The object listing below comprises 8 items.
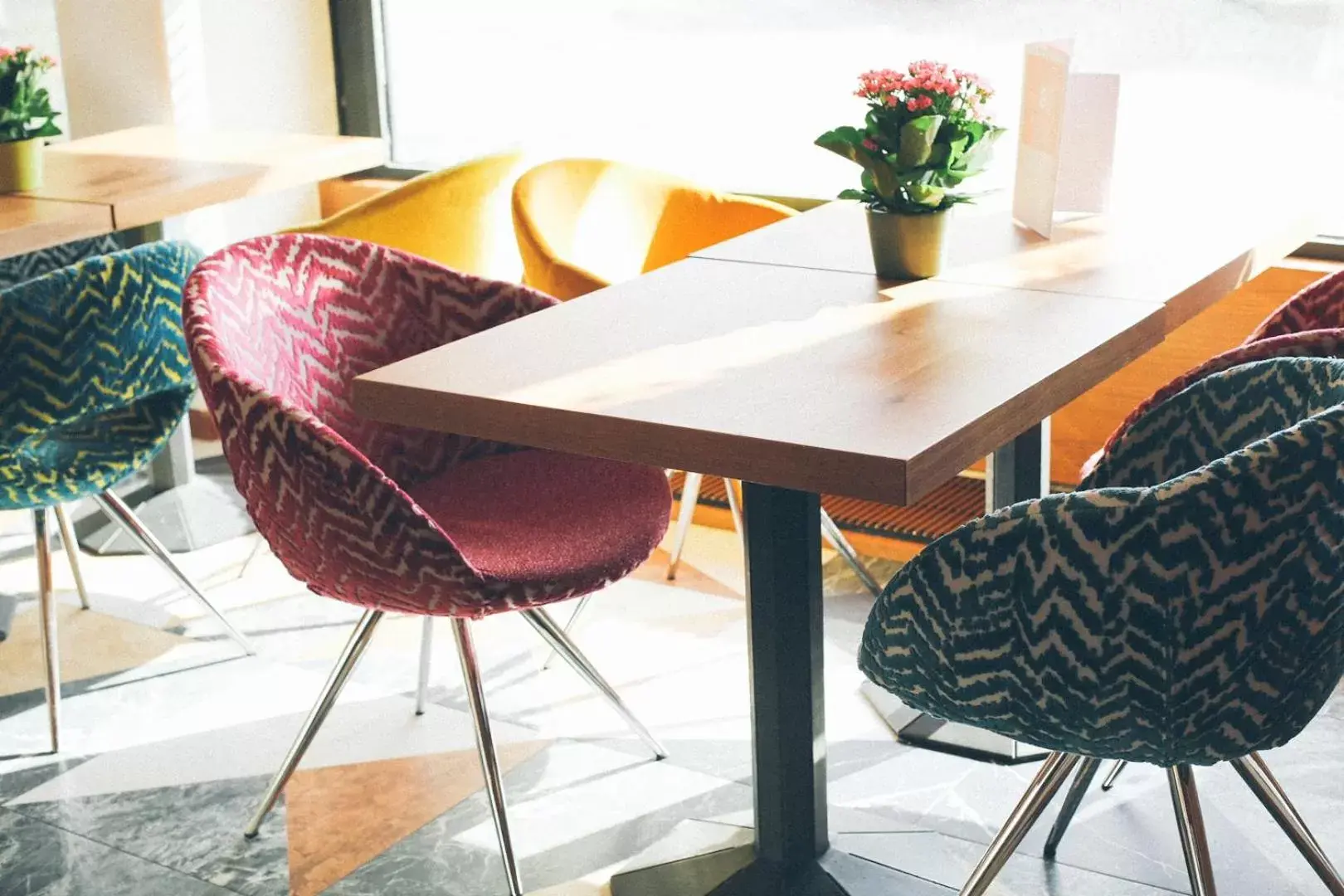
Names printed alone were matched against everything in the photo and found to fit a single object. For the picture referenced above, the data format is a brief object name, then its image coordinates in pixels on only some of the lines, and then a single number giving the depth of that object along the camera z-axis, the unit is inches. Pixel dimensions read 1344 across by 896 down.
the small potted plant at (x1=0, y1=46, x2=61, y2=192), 122.3
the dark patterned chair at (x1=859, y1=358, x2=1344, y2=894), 59.2
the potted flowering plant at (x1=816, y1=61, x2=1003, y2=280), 86.1
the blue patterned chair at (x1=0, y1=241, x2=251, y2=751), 103.3
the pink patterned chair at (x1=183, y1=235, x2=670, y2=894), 78.7
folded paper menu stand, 97.6
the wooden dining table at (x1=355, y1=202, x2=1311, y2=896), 65.5
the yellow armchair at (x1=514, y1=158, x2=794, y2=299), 123.0
